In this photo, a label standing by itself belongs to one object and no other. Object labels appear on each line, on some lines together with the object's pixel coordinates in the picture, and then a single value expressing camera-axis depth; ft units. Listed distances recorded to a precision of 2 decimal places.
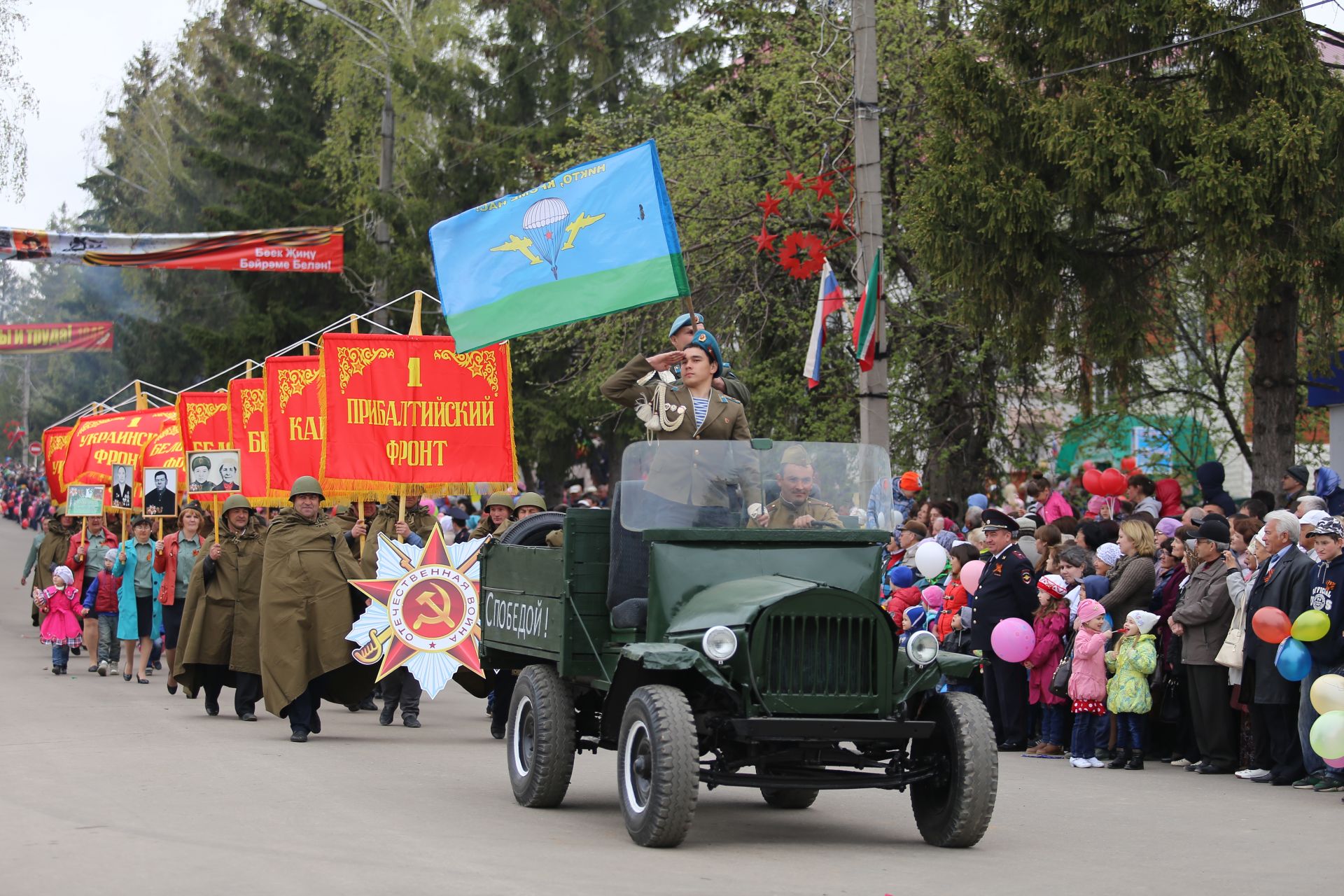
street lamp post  105.70
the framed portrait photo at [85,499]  71.72
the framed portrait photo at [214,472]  64.13
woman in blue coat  61.77
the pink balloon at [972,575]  45.88
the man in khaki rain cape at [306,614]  43.47
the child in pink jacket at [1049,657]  42.55
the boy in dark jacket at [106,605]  62.90
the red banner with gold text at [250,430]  75.51
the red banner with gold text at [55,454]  101.35
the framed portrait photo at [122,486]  74.49
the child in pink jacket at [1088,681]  40.40
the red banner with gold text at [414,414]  54.44
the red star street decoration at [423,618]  43.29
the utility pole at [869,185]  53.42
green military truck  26.22
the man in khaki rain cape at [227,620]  47.67
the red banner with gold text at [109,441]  86.89
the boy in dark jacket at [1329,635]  35.45
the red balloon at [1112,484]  59.16
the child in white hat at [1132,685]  39.45
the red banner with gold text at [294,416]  64.80
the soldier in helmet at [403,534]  47.75
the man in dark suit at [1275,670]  36.58
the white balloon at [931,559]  48.32
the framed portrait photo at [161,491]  69.10
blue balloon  35.47
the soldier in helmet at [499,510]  48.11
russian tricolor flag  56.85
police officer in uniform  43.70
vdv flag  35.40
